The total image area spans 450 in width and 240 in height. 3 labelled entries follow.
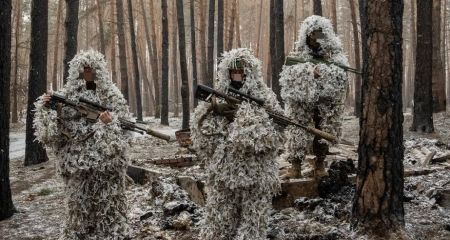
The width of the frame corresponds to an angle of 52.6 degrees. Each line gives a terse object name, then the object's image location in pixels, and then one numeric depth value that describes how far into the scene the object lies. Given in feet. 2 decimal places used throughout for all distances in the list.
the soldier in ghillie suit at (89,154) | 16.05
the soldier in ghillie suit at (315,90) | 20.22
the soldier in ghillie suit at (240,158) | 15.28
